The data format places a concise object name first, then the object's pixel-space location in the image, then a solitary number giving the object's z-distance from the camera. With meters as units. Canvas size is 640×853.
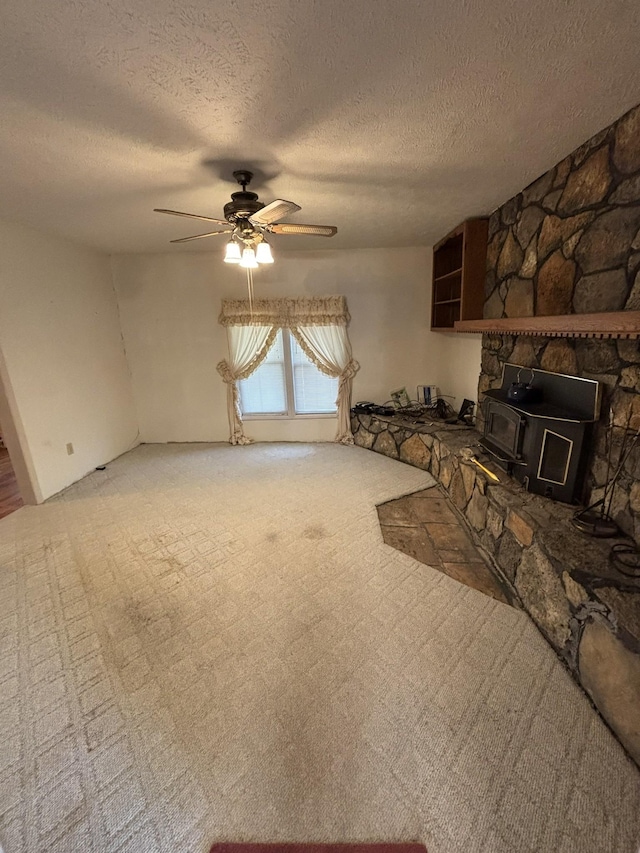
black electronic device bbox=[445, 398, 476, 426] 3.75
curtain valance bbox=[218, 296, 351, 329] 4.12
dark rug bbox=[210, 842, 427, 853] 1.02
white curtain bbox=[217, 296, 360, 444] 4.14
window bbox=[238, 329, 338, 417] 4.41
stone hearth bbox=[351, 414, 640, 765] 1.26
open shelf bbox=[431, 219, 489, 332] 3.05
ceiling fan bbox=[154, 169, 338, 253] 1.85
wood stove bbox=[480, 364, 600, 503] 1.92
